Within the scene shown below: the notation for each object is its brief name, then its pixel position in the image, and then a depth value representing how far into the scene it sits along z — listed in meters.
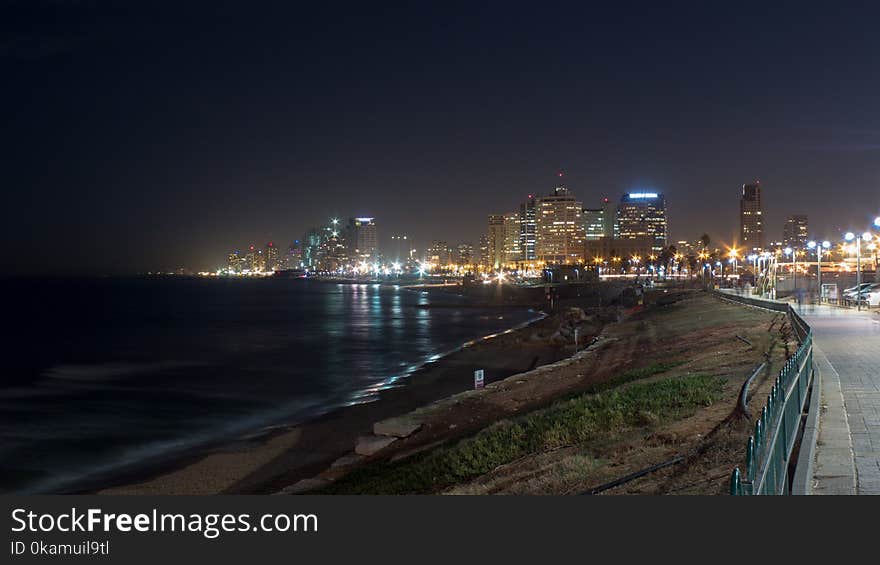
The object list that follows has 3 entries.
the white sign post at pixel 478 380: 24.52
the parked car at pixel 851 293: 40.74
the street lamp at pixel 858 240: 40.25
